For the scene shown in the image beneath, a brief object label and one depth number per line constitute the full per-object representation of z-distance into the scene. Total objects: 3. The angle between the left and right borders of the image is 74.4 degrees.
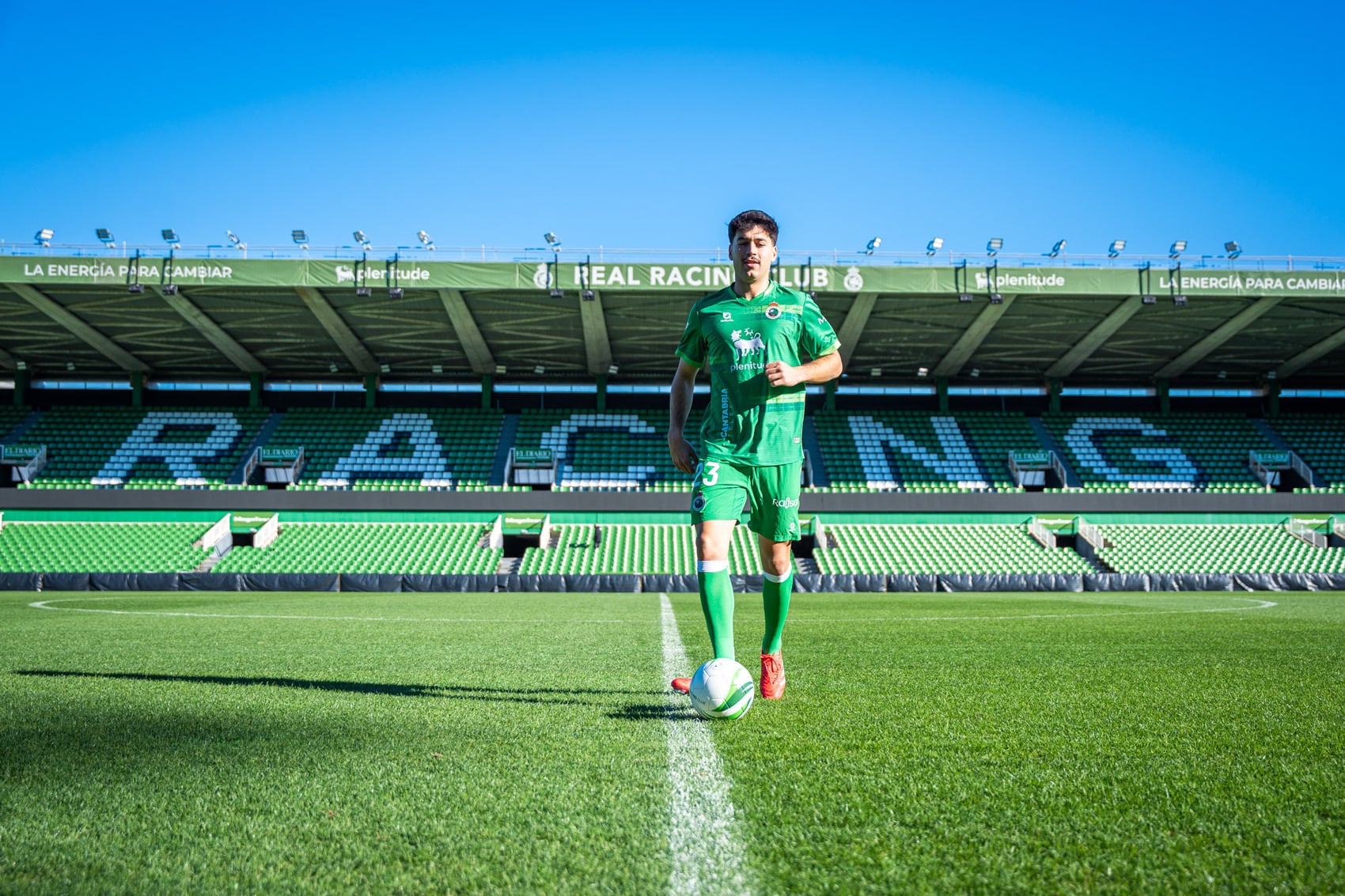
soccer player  4.20
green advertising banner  27.67
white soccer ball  3.57
